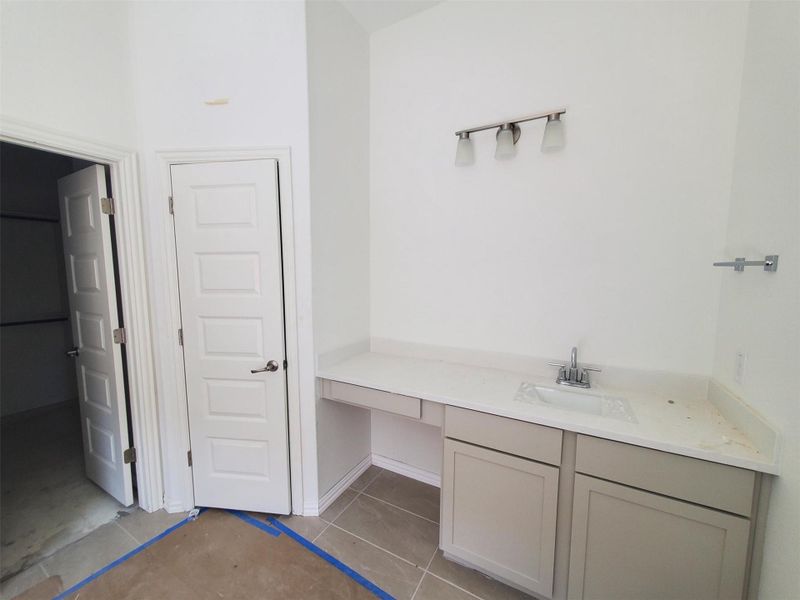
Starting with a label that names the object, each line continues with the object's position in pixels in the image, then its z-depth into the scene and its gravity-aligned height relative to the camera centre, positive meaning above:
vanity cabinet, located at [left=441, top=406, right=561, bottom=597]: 1.36 -1.03
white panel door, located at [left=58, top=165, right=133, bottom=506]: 1.85 -0.36
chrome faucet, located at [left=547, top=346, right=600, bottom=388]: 1.68 -0.55
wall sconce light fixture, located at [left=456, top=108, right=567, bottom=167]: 1.63 +0.73
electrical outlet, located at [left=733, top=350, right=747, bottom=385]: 1.25 -0.38
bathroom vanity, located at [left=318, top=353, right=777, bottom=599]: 1.09 -0.84
